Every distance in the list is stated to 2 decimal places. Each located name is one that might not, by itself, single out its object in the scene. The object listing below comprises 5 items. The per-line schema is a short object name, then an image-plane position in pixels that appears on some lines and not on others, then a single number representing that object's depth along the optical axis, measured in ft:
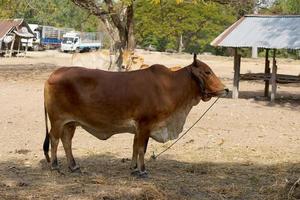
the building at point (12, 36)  152.05
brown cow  24.82
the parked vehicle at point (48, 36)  215.10
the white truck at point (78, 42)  199.93
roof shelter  57.88
